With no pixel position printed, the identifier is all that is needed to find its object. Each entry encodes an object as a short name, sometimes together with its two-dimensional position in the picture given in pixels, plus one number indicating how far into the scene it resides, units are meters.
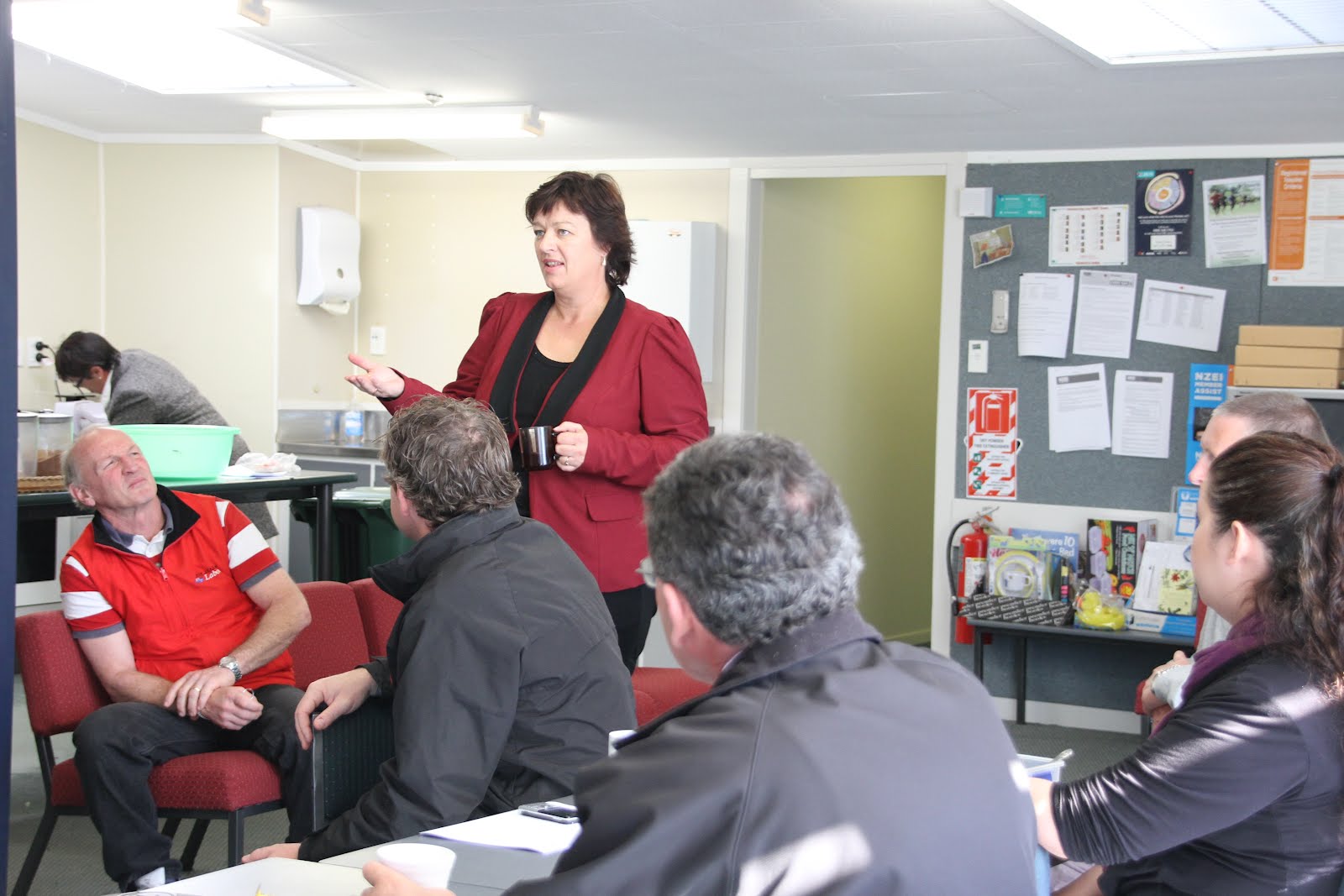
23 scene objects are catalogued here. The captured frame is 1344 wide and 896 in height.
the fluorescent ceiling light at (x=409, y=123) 4.89
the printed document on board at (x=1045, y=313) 5.43
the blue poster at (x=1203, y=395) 5.17
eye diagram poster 5.24
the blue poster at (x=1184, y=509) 5.21
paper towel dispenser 6.11
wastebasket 4.71
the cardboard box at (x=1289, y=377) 4.68
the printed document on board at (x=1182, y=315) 5.21
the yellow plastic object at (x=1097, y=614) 5.10
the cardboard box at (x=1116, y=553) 5.27
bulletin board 5.16
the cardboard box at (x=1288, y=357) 4.68
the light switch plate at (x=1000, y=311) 5.50
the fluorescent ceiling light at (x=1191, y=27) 3.27
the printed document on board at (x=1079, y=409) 5.40
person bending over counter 4.80
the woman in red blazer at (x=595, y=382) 2.72
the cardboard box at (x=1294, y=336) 4.68
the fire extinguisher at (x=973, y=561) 5.44
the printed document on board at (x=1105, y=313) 5.34
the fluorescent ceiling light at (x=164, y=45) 3.63
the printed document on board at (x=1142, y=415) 5.29
